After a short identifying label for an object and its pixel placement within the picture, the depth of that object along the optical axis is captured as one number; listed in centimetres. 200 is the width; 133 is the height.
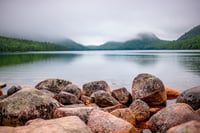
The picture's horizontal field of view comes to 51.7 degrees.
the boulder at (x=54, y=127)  571
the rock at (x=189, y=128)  357
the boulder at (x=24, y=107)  884
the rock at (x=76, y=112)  855
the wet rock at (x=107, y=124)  773
